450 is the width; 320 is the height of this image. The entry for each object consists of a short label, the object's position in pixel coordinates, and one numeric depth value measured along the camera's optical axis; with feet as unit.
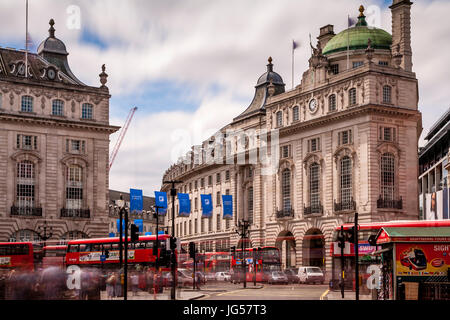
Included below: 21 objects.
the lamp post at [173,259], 129.10
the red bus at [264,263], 228.02
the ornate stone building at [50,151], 241.55
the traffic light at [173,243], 135.03
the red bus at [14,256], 186.70
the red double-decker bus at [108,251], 174.40
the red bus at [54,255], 193.24
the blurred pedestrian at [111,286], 119.34
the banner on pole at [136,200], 219.65
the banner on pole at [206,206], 256.93
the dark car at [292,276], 210.59
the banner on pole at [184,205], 257.96
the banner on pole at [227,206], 271.90
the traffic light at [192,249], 161.95
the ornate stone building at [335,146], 235.81
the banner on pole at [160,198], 246.68
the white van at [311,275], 209.05
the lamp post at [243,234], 198.47
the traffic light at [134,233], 119.53
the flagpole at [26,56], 228.35
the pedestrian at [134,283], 140.72
